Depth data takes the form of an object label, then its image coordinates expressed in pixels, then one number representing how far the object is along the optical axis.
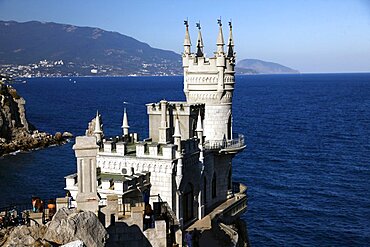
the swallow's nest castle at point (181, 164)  17.58
